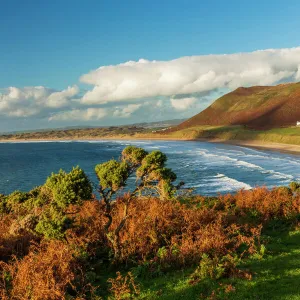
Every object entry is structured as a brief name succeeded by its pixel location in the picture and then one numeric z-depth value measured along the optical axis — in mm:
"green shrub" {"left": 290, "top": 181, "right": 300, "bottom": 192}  27183
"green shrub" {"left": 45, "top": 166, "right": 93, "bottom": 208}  11508
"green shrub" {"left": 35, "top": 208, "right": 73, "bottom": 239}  12328
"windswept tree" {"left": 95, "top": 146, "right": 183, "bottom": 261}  12516
